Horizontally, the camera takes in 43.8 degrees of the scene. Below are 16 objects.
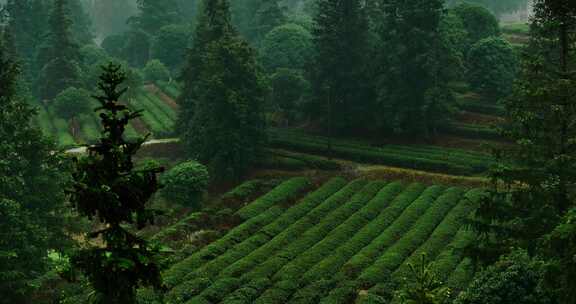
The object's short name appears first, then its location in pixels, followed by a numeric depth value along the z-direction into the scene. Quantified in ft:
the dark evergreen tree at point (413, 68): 221.87
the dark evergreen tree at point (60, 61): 305.12
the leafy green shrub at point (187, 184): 181.47
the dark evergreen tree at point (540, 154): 102.83
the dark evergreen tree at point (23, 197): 126.00
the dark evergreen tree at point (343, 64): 237.25
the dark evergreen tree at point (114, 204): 58.13
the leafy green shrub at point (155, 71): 352.28
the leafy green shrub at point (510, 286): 88.48
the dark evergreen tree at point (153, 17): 411.13
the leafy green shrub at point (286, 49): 300.61
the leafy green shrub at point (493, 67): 242.78
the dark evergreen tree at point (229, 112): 204.95
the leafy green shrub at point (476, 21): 276.41
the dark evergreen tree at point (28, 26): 350.46
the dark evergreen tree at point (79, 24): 421.34
